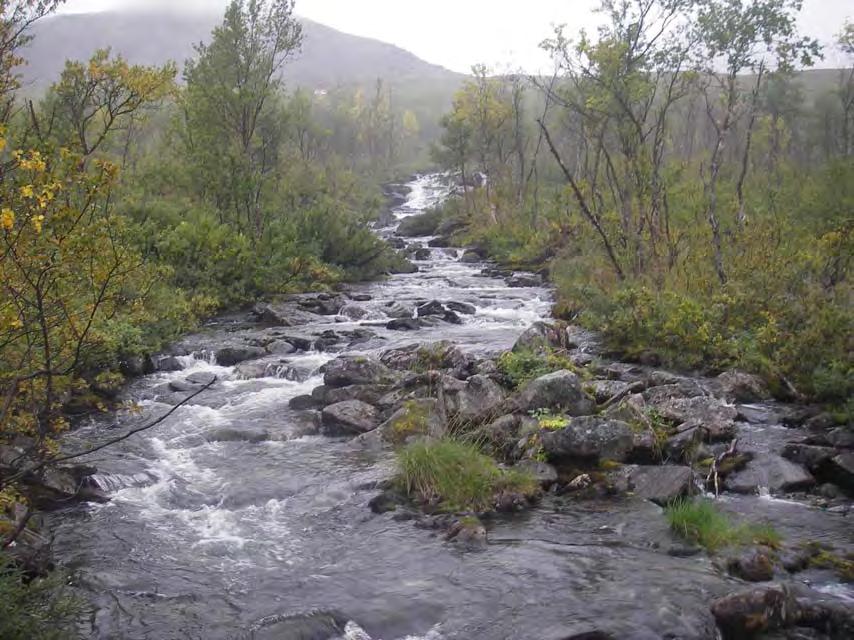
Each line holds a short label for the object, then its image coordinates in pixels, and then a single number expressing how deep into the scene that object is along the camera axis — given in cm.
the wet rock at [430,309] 2188
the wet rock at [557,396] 1130
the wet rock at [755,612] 623
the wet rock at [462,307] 2231
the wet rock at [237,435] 1187
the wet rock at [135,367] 1518
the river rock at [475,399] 1139
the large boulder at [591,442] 991
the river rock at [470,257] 3541
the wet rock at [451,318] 2097
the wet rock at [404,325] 2003
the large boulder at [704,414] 1056
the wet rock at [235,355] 1650
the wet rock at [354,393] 1309
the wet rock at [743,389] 1245
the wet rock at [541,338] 1452
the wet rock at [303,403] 1336
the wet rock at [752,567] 706
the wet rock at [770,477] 924
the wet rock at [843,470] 920
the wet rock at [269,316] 2081
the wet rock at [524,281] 2727
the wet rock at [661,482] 891
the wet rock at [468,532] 816
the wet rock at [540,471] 951
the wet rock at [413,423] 1093
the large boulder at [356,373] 1386
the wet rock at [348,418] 1200
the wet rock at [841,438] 993
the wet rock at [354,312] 2198
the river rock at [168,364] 1603
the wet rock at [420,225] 4647
